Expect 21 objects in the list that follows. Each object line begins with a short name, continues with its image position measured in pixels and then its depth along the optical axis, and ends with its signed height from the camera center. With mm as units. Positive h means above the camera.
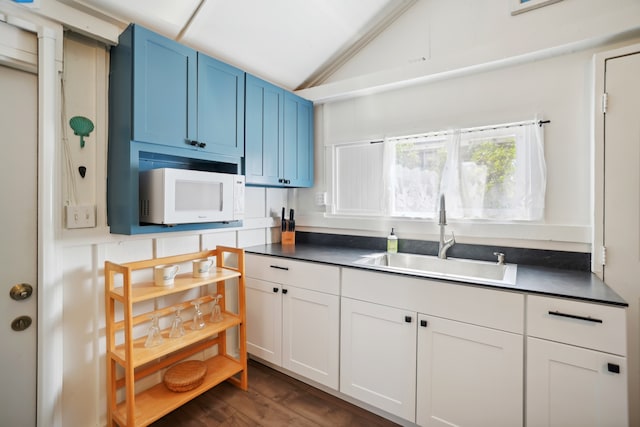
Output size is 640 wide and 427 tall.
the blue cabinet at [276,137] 2209 +609
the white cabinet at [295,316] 1940 -744
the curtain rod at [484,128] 1884 +576
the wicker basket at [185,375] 1773 -1019
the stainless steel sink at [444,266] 1701 -366
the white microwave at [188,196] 1583 +83
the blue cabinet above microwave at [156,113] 1563 +564
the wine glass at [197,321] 1891 -709
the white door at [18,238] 1415 -136
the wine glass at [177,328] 1769 -709
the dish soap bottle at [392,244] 2309 -256
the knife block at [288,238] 2750 -251
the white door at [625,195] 1541 +90
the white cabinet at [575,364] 1202 -650
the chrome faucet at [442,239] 2078 -195
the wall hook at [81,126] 1577 +454
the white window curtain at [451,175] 1935 +275
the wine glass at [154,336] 1659 -707
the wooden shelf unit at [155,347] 1501 -761
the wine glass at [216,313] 2021 -704
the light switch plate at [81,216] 1554 -30
